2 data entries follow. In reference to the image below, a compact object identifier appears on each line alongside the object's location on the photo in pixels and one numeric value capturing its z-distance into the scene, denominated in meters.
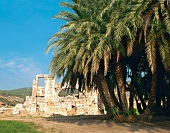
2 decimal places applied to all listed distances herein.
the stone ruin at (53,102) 37.18
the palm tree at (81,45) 13.82
